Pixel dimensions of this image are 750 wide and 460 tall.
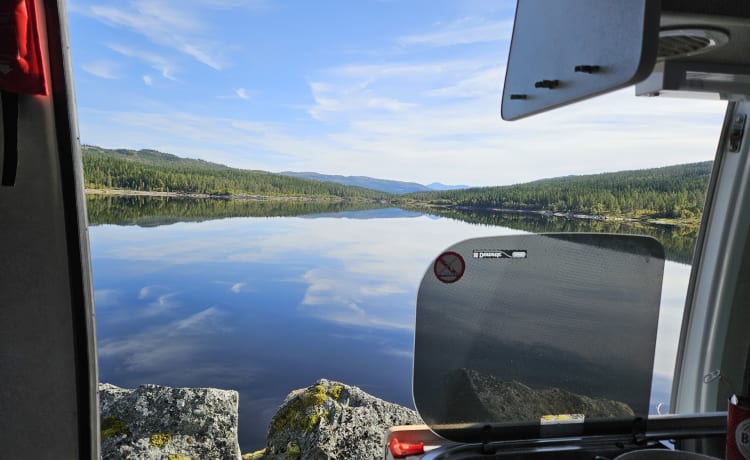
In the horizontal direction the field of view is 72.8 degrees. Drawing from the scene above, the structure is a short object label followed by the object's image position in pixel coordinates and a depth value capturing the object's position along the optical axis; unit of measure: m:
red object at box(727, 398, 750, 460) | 0.69
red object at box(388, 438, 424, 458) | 0.81
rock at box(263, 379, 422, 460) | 2.49
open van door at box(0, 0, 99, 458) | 1.12
